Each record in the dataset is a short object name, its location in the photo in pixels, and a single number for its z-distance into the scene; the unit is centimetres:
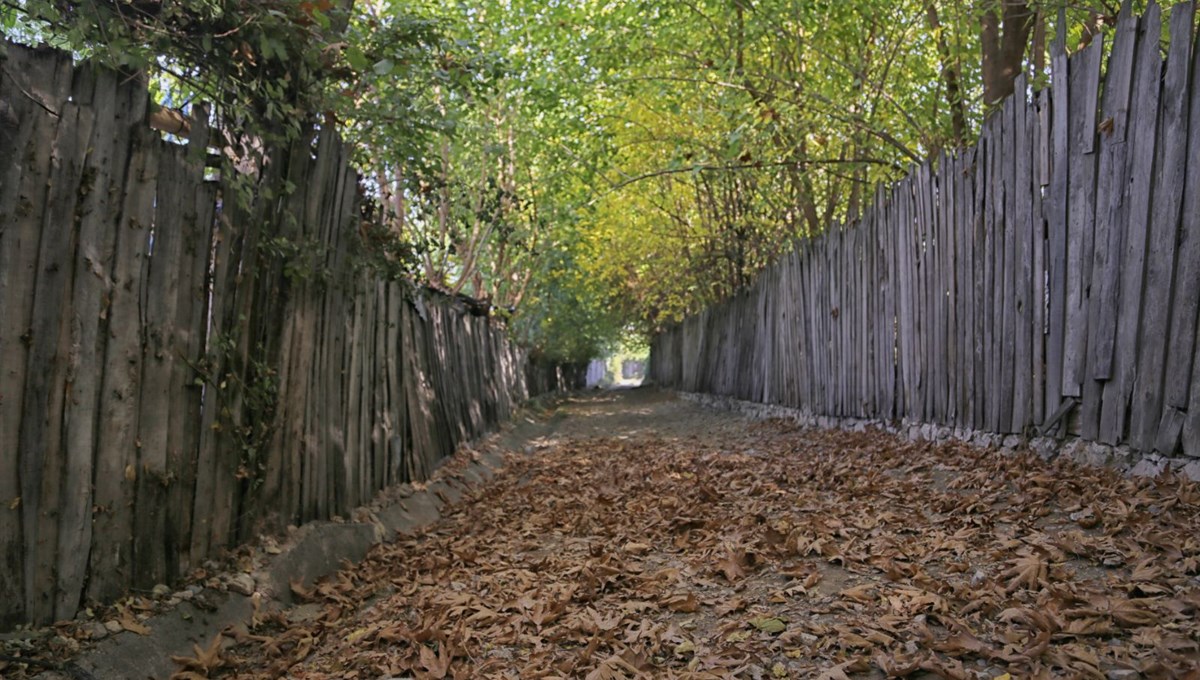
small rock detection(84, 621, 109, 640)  290
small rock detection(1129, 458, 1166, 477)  364
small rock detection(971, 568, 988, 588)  298
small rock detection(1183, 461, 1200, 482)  339
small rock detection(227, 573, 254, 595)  370
